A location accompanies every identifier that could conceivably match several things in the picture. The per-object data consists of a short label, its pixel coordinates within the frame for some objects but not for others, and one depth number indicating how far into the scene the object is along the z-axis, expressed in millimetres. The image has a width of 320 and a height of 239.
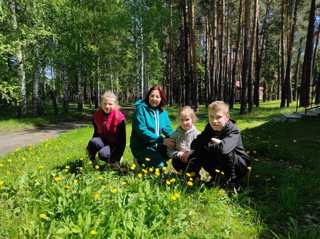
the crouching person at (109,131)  4109
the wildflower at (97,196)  2440
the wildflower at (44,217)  2186
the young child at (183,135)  3601
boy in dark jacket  3202
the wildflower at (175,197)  2483
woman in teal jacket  3771
